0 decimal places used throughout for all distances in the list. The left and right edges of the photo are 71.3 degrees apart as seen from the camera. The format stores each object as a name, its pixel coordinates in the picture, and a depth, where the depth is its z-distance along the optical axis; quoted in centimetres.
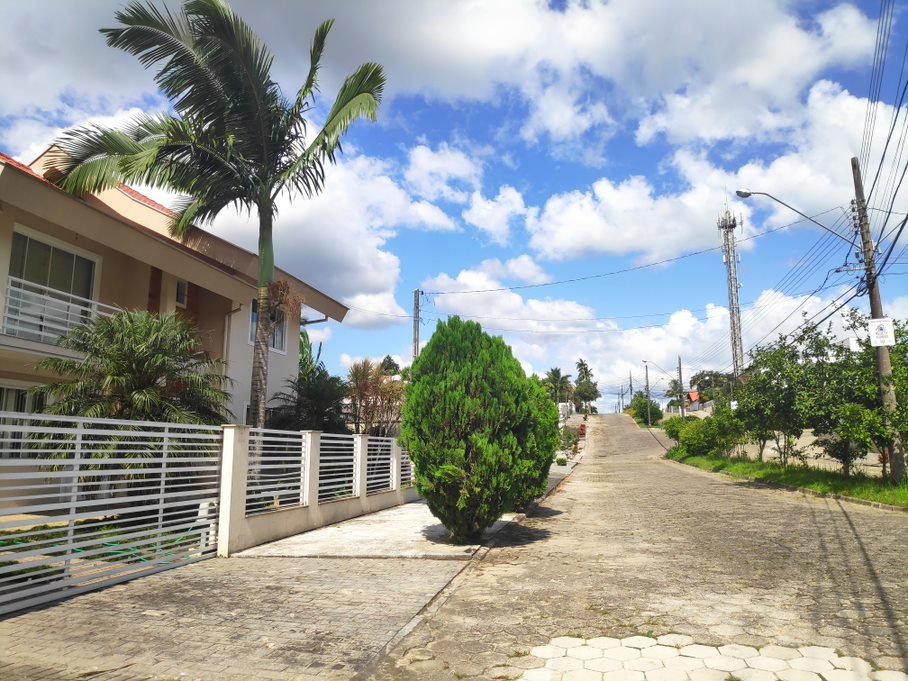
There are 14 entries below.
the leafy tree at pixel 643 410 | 9071
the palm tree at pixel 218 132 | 1176
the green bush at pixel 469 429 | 879
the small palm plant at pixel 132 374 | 941
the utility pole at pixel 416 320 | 2488
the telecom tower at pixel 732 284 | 4125
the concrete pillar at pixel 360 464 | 1294
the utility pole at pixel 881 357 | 1484
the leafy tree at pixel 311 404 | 1755
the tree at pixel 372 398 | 1961
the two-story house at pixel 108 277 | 1119
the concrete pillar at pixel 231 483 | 844
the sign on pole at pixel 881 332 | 1470
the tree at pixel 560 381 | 9815
